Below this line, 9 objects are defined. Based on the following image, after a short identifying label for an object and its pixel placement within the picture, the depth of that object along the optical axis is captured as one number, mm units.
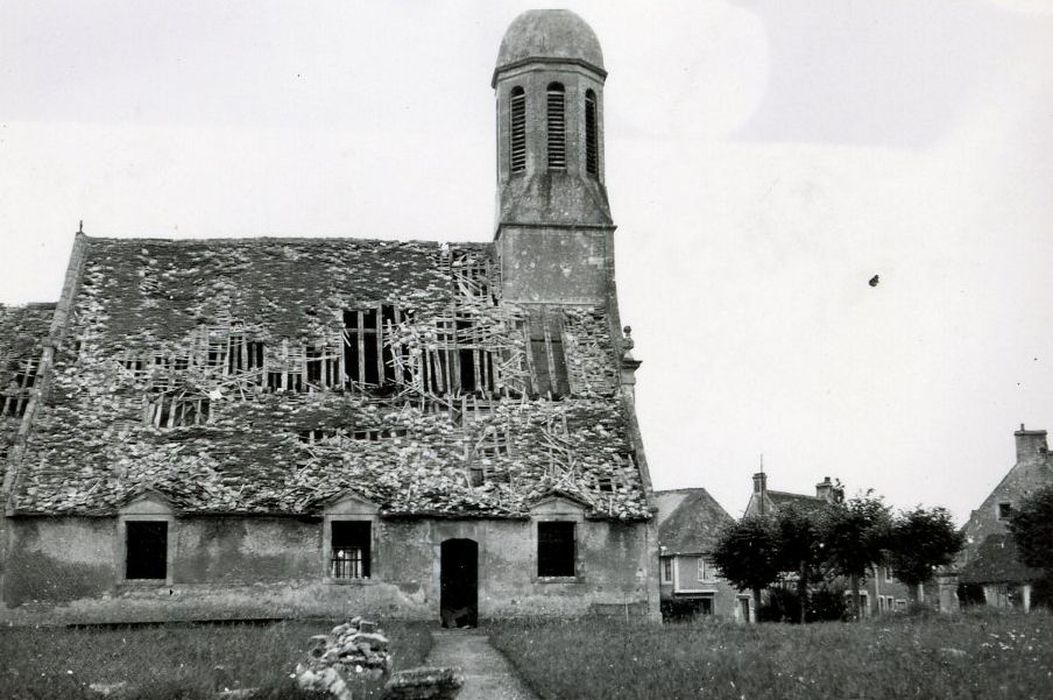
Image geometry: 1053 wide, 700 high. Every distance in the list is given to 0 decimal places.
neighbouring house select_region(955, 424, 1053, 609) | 49562
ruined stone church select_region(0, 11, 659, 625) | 29500
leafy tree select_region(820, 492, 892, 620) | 35438
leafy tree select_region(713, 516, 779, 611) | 39406
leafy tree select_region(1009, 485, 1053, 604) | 39875
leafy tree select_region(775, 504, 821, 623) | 38219
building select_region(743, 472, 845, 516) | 58812
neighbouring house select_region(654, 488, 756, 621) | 62350
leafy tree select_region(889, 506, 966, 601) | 35250
